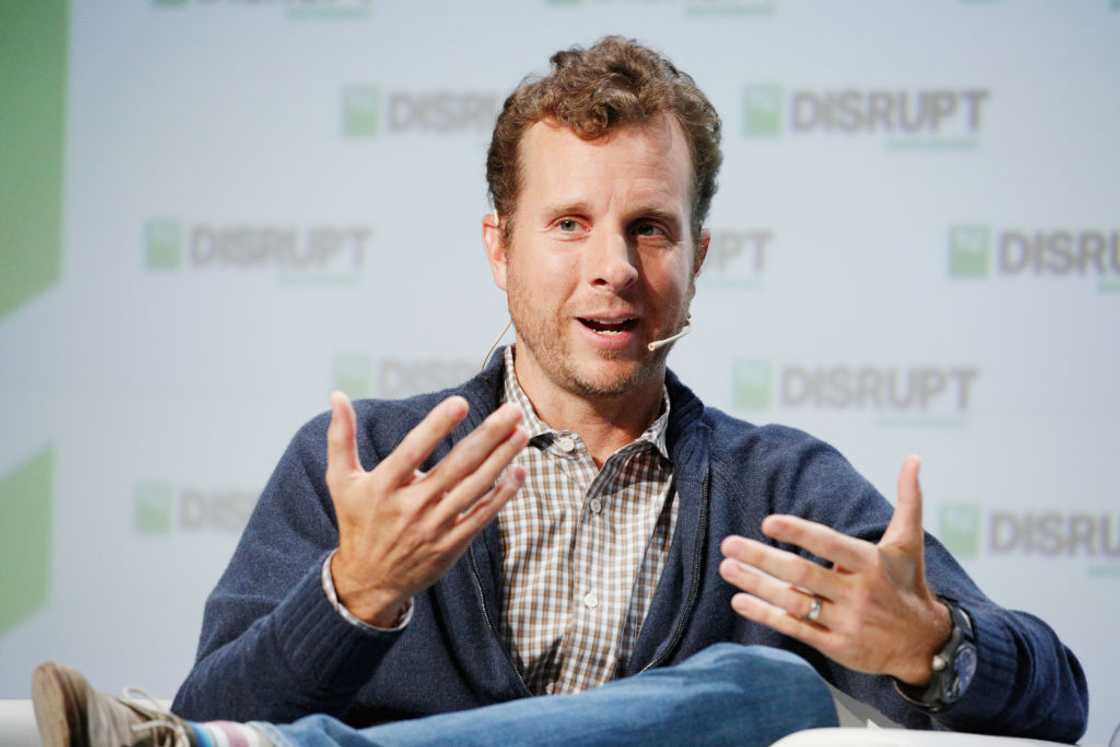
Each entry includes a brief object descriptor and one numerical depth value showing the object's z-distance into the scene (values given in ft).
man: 11.10
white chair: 10.86
